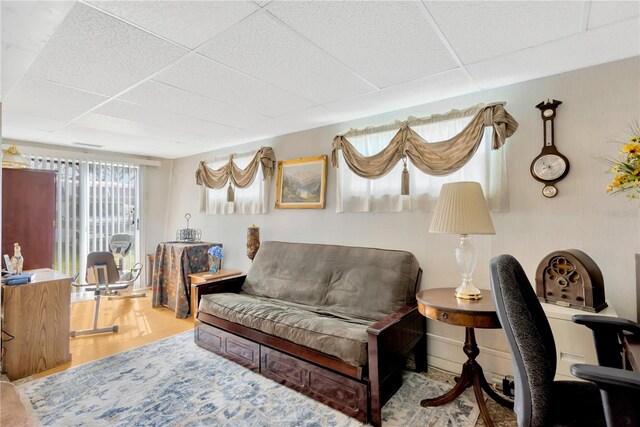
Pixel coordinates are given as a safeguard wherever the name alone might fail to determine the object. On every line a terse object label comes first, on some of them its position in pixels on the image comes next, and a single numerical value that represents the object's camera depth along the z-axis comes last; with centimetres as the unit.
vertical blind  444
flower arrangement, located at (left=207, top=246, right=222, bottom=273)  398
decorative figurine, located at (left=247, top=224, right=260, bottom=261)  387
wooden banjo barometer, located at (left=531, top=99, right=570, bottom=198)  212
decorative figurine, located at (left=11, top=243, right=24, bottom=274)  272
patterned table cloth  396
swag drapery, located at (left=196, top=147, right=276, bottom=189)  387
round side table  181
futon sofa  197
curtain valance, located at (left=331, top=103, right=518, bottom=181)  229
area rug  194
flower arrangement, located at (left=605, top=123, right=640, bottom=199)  141
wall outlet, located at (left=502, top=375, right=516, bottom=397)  214
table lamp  197
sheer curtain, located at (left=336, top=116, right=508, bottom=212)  237
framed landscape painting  340
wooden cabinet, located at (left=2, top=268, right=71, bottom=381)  245
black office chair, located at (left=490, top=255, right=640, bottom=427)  116
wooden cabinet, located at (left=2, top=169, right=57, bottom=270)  352
